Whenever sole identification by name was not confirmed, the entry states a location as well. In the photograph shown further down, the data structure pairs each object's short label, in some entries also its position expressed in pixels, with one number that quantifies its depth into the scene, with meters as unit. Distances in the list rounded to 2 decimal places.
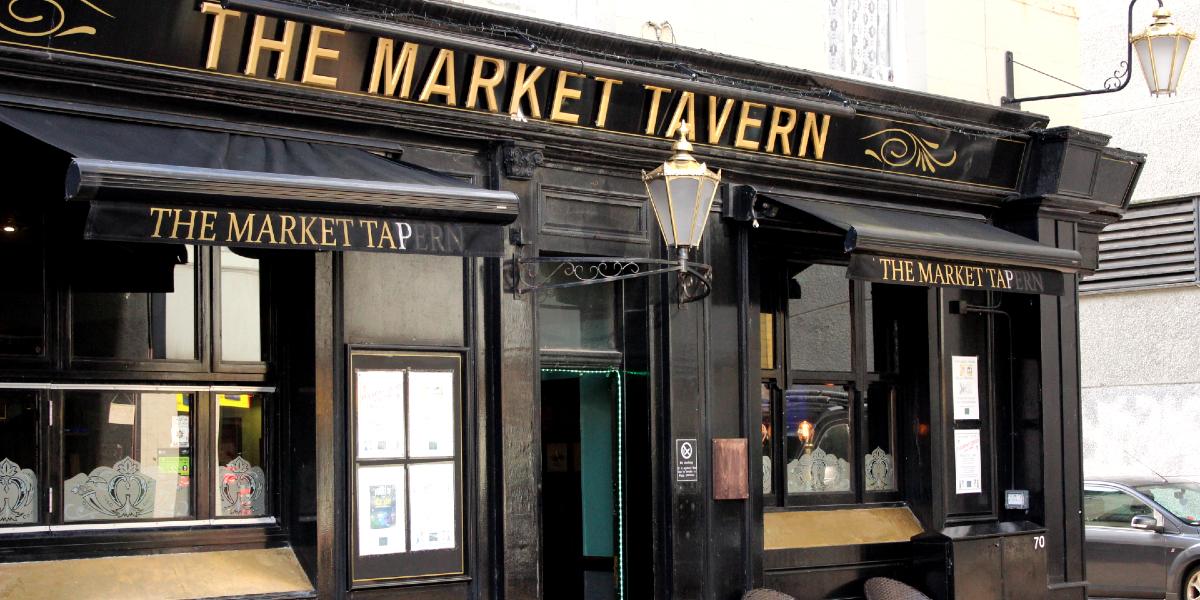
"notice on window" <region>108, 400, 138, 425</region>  8.19
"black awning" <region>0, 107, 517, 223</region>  7.05
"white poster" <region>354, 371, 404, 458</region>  8.78
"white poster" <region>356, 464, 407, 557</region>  8.71
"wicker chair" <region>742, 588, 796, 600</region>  9.89
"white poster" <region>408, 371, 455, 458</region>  8.98
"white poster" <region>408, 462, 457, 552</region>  8.91
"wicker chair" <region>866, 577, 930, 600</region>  10.44
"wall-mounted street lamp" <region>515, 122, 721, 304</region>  9.07
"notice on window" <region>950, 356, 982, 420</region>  12.34
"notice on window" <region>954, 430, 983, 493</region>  12.25
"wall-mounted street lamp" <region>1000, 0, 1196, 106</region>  11.71
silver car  14.62
